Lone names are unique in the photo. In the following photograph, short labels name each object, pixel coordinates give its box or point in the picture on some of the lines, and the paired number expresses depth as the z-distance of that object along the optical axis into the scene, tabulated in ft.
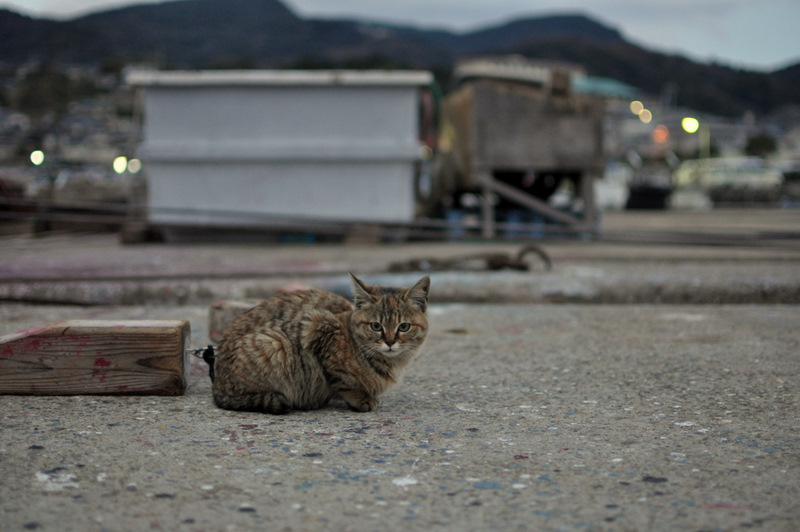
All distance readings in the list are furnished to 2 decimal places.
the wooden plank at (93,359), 9.62
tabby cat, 9.28
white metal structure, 31.12
